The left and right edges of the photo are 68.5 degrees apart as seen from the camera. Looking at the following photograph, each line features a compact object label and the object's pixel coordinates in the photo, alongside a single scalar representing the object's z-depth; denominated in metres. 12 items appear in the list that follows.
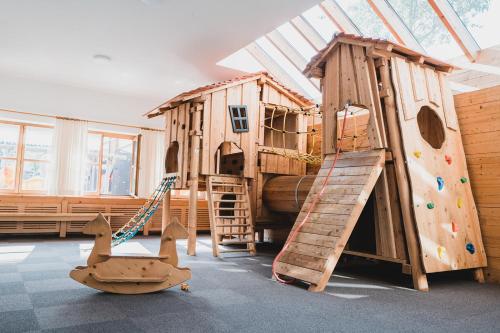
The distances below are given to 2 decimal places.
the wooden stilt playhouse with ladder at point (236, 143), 5.68
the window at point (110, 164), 8.46
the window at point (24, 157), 7.66
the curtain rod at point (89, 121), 7.53
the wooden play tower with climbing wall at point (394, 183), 3.58
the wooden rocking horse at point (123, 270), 2.98
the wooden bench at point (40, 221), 6.80
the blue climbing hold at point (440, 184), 3.87
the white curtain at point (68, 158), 7.66
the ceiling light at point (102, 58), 6.54
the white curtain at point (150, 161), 8.57
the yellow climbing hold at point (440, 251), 3.64
